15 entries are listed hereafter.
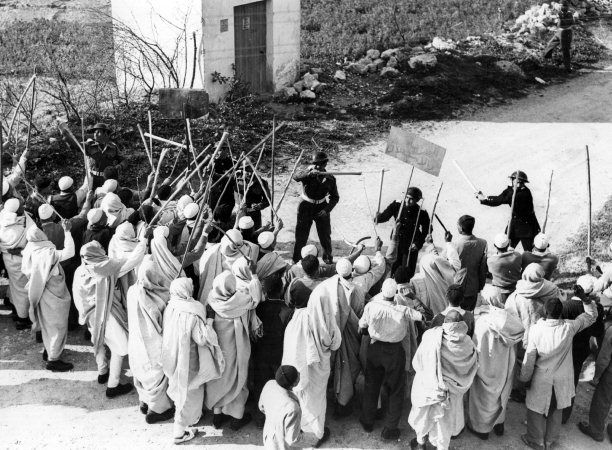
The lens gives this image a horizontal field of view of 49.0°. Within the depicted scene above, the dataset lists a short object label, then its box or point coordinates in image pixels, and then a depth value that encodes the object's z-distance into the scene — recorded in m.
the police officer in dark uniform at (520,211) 8.53
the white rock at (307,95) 14.66
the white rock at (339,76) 15.66
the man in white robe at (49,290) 6.93
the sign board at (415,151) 7.91
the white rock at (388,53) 16.49
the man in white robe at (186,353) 5.82
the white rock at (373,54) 16.59
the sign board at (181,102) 13.18
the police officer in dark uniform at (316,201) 8.88
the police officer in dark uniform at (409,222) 8.20
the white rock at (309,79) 15.10
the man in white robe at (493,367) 5.90
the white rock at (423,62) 15.98
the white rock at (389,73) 15.83
